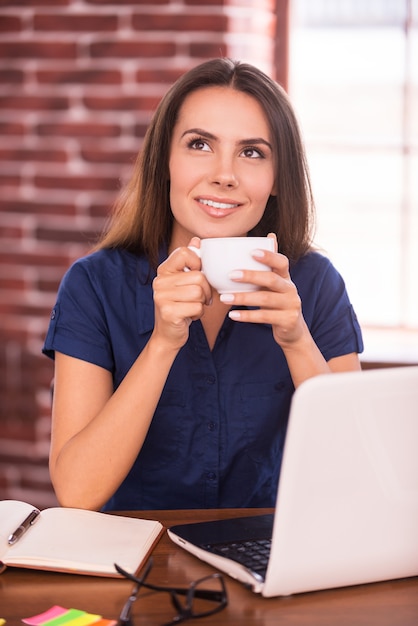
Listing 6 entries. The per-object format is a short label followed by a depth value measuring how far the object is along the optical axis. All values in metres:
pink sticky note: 2.86
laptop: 2.78
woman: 3.95
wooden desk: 2.92
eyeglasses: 2.88
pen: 3.41
